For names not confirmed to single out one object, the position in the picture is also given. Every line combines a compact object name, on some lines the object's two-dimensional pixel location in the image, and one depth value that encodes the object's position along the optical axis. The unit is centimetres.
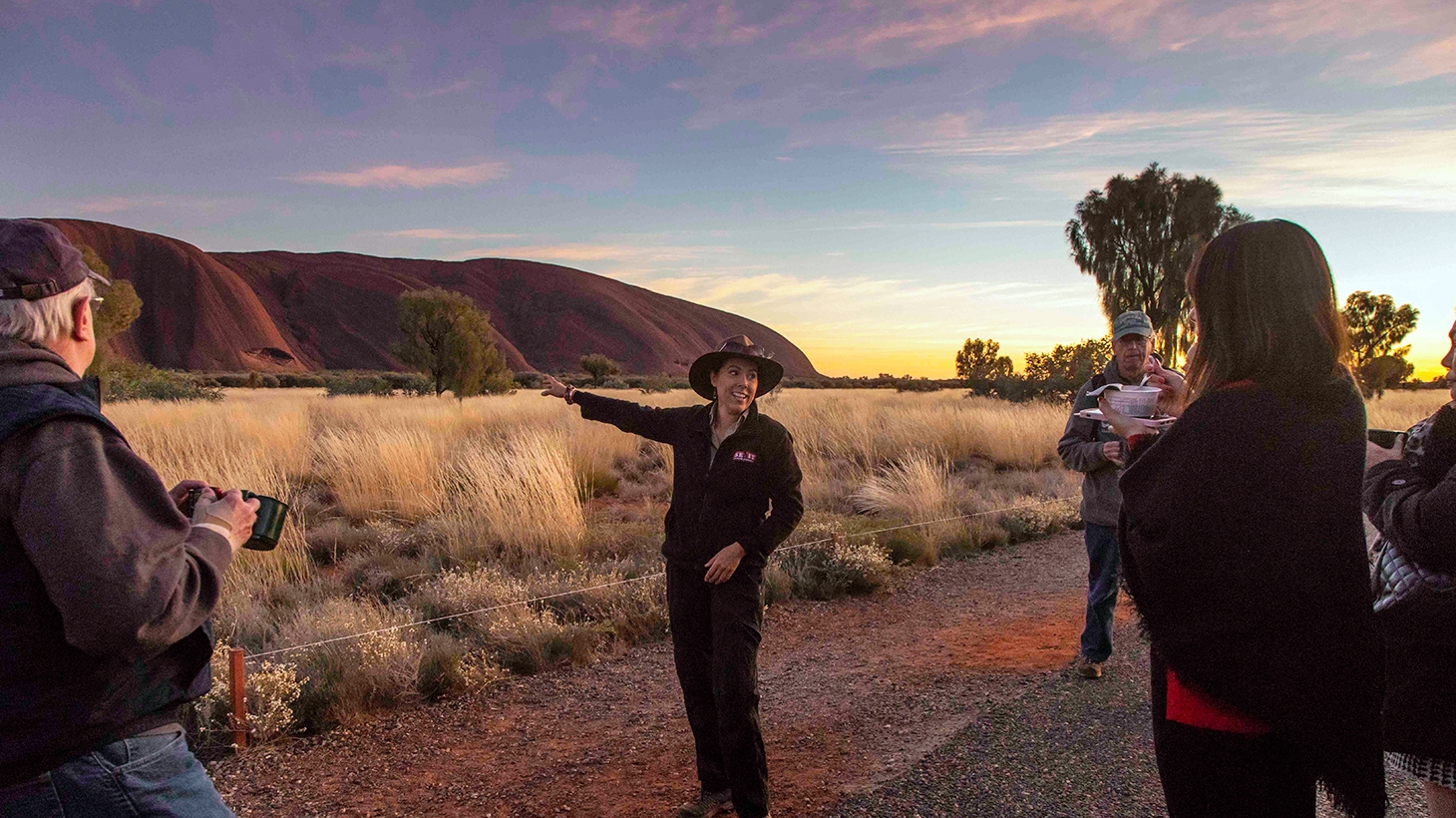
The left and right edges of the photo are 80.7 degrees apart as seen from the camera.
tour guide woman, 327
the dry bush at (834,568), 742
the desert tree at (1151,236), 3269
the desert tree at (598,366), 5930
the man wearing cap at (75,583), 143
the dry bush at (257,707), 432
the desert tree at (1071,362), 2742
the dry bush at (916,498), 957
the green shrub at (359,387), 3384
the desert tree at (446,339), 2653
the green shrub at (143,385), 2211
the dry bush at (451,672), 511
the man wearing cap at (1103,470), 493
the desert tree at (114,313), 2242
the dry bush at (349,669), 468
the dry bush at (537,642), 557
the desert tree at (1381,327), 4453
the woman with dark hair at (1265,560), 177
